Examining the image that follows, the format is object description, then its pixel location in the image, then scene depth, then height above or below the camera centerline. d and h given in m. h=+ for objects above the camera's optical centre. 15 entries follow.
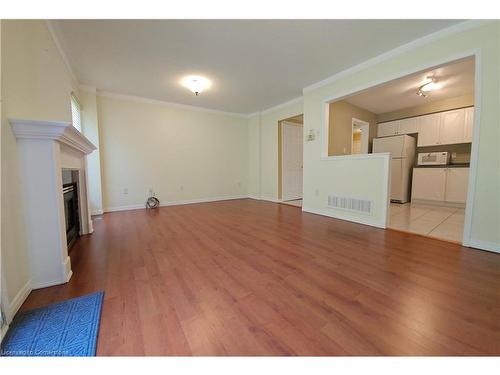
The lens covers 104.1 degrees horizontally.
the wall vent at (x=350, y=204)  3.02 -0.53
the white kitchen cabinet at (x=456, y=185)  4.05 -0.27
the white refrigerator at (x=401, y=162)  4.77 +0.24
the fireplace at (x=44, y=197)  1.33 -0.18
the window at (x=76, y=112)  3.29 +1.08
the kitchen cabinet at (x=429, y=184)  4.35 -0.27
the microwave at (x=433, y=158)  4.39 +0.32
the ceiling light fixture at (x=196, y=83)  3.32 +1.60
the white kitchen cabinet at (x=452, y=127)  4.15 +0.98
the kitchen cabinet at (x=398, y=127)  4.78 +1.15
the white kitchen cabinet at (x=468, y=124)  4.02 +1.00
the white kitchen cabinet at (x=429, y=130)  4.48 +0.98
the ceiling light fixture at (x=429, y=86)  3.40 +1.56
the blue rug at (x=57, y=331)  0.93 -0.85
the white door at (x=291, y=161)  5.25 +0.30
